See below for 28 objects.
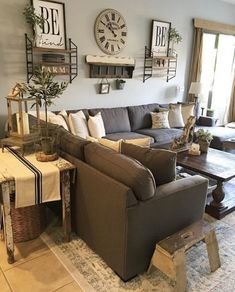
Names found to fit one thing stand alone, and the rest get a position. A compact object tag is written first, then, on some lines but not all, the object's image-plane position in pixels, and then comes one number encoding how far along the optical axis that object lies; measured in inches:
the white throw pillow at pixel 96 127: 150.7
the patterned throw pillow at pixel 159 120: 183.6
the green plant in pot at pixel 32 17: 133.5
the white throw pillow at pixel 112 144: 87.3
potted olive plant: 83.3
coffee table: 108.4
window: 226.7
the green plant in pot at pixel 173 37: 194.7
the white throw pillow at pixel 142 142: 92.4
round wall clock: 162.4
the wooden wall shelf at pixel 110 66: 165.0
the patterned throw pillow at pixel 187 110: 199.8
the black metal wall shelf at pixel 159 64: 189.3
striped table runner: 75.7
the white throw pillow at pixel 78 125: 143.7
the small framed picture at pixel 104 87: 173.0
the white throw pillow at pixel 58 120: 132.7
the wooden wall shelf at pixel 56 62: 141.6
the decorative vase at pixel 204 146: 132.6
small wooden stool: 67.7
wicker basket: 87.6
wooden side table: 73.8
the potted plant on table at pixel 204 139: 131.9
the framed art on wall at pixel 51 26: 138.3
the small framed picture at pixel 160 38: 186.5
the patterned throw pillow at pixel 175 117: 191.2
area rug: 72.8
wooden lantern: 88.3
